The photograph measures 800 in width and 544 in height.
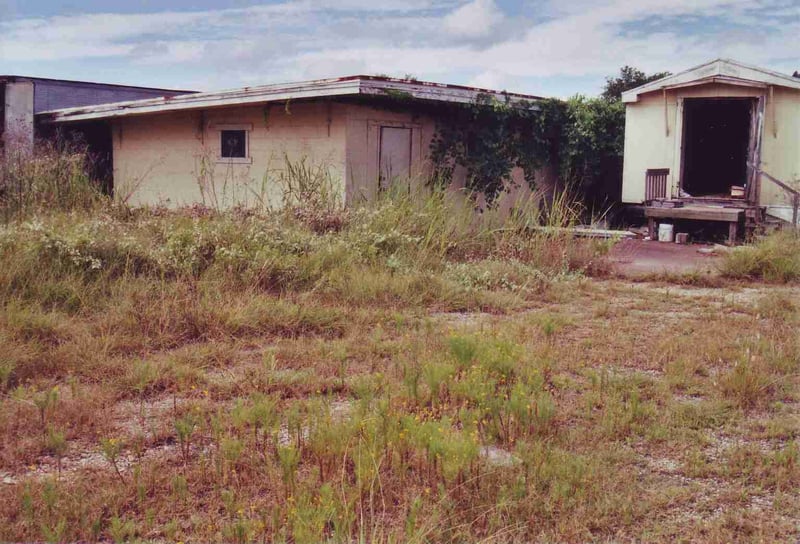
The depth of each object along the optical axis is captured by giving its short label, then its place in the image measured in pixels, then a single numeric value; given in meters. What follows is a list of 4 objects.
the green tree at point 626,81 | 26.47
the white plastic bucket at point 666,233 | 14.21
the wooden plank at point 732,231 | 13.41
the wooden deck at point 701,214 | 13.42
